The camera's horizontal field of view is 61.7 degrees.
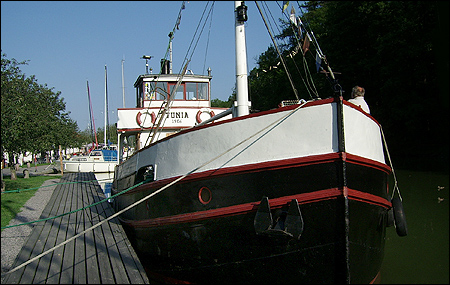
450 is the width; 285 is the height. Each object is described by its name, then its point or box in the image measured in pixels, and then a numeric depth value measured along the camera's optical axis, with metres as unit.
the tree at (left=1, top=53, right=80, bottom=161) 11.09
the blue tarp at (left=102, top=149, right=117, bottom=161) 22.24
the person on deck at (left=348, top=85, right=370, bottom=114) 5.30
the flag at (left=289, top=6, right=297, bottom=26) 6.70
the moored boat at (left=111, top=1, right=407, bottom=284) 4.36
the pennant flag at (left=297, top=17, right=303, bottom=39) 6.81
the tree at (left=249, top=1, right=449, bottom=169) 19.55
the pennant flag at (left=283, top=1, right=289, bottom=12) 6.18
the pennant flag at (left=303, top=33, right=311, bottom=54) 6.53
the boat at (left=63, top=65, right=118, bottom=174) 20.91
